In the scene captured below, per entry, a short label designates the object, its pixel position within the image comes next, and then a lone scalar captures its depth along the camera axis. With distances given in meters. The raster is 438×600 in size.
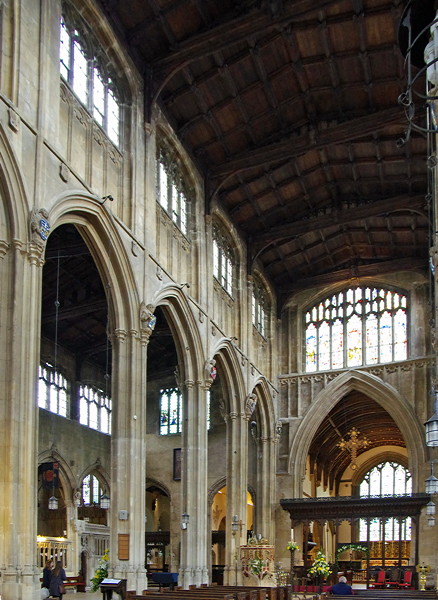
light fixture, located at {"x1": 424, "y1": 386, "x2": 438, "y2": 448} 11.13
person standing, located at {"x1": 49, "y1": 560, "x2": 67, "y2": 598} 21.84
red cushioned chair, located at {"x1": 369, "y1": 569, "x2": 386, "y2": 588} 34.47
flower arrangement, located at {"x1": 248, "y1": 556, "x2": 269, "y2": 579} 29.03
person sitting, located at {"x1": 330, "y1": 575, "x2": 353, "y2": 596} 20.77
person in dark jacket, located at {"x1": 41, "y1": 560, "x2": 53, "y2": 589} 23.31
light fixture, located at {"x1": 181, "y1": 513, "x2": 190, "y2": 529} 26.52
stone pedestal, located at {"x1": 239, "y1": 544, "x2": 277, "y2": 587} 29.08
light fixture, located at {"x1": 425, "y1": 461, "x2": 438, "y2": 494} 20.41
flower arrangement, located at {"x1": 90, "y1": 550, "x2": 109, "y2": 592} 21.09
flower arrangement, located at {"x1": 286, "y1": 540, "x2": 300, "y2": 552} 33.99
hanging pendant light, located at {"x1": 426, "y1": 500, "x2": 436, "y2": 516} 32.44
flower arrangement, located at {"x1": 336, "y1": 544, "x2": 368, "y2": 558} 39.56
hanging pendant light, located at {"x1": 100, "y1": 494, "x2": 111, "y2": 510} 24.51
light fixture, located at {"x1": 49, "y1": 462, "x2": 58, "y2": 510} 26.92
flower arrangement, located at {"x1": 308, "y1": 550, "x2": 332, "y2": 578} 28.88
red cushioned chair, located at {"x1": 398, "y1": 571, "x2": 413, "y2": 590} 33.87
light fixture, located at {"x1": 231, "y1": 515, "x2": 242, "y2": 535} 31.25
